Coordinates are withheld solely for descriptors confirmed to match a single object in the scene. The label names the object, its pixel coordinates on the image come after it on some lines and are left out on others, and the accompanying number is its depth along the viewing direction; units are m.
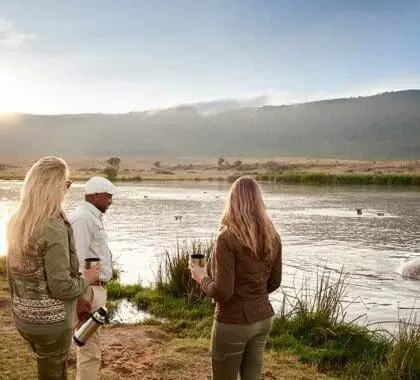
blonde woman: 3.71
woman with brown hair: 3.93
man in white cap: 4.83
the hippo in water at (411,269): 14.11
